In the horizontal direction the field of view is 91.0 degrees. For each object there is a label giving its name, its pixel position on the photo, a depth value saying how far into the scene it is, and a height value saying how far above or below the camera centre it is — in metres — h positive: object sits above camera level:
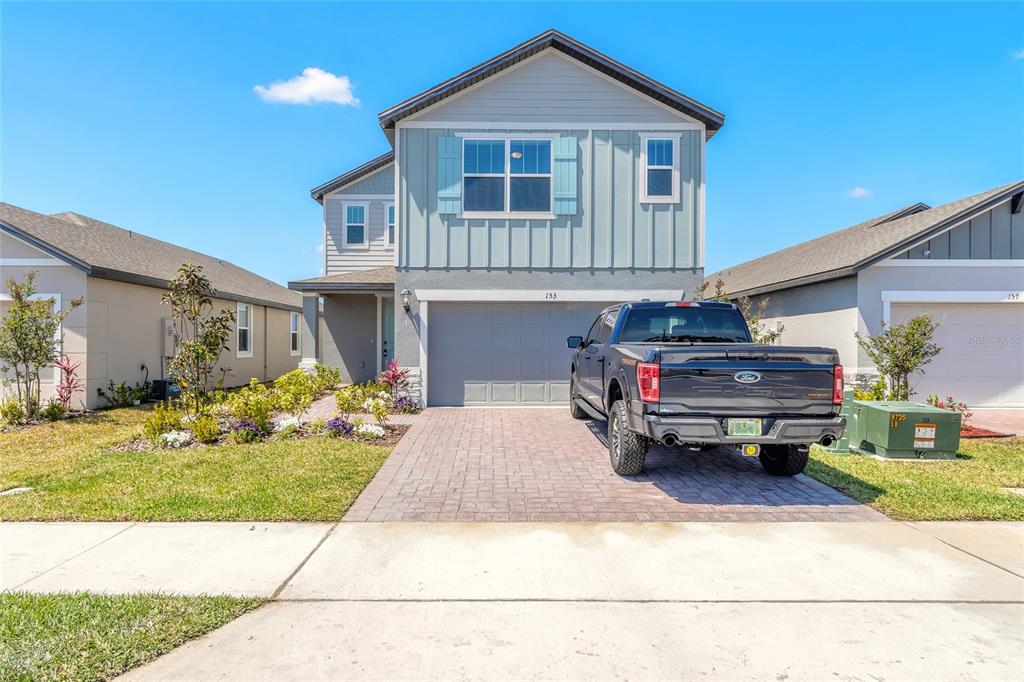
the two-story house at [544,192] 11.11 +3.11
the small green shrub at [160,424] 7.70 -1.48
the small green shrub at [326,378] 13.16 -1.27
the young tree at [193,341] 8.77 -0.18
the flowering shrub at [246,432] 7.87 -1.61
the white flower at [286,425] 8.16 -1.56
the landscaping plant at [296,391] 9.47 -1.28
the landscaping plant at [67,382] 10.53 -1.16
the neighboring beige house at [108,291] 10.90 +0.94
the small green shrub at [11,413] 9.28 -1.59
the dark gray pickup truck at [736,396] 5.07 -0.62
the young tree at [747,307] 10.50 +0.62
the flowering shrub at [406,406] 10.86 -1.62
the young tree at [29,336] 9.45 -0.15
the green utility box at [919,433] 7.12 -1.37
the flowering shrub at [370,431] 8.12 -1.62
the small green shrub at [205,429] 7.75 -1.55
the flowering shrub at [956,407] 9.17 -1.29
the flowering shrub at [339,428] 8.16 -1.59
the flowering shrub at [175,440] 7.57 -1.67
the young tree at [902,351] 8.60 -0.25
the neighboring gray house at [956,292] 11.14 +1.01
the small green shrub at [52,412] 9.92 -1.66
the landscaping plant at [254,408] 8.00 -1.27
